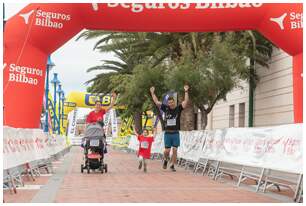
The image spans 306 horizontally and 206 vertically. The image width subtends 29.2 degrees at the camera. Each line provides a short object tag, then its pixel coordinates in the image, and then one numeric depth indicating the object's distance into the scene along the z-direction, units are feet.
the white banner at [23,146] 30.78
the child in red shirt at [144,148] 50.21
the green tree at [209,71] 69.26
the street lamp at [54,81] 114.18
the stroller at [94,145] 45.98
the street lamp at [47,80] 77.96
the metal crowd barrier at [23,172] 30.48
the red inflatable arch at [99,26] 42.37
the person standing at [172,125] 48.88
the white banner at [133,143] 112.05
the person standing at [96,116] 46.29
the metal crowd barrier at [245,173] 30.01
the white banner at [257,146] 28.27
